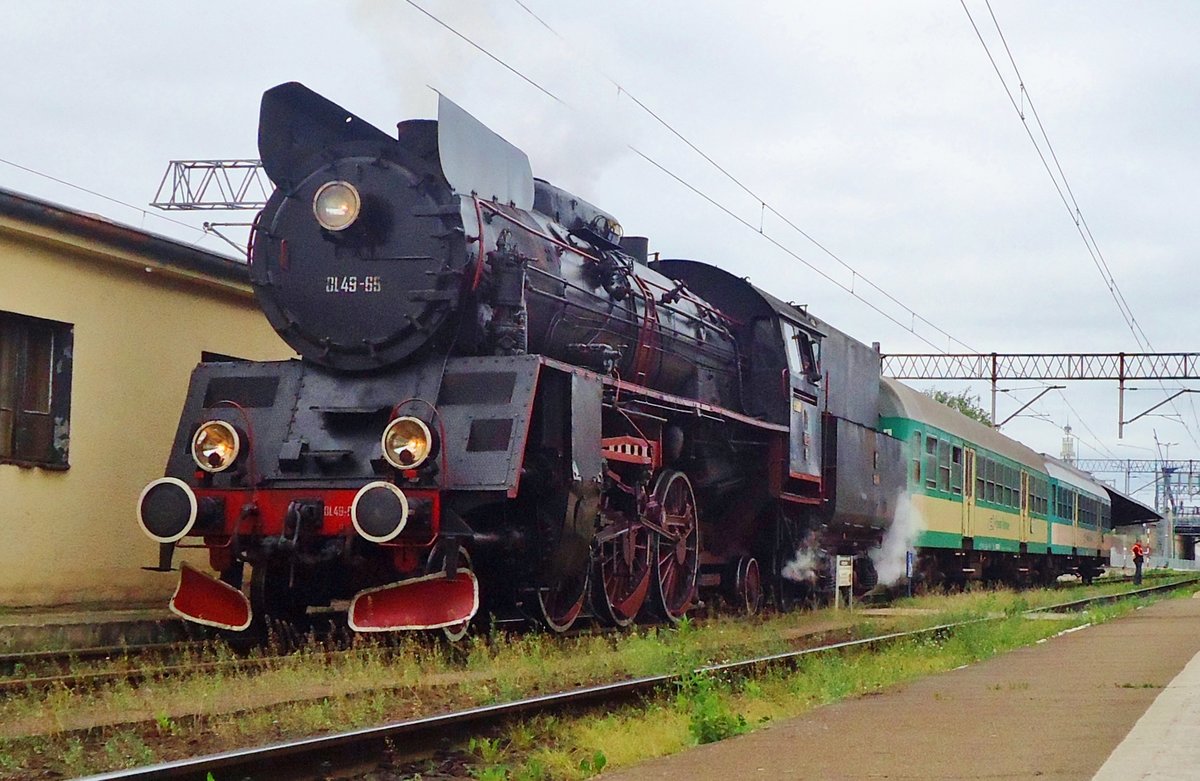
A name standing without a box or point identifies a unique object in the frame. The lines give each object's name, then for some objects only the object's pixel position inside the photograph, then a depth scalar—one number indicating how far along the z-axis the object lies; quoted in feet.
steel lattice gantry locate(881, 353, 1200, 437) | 121.08
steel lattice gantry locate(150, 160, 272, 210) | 85.76
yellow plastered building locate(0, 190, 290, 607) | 35.91
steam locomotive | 29.71
